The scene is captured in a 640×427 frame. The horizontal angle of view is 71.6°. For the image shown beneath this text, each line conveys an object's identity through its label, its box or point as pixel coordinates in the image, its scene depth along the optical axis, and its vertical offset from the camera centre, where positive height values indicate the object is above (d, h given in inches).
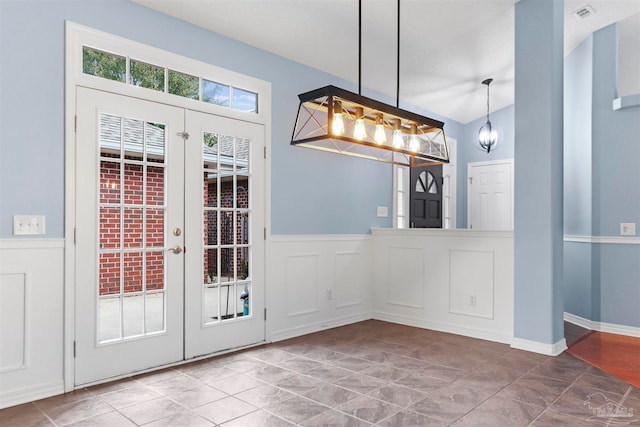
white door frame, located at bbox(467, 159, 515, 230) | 257.8 +31.4
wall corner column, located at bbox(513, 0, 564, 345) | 146.7 +15.1
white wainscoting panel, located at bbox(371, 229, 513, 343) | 164.4 -25.8
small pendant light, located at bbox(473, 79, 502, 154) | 239.8 +43.8
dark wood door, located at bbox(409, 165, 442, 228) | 238.2 +11.0
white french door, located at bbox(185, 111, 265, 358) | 140.5 -6.1
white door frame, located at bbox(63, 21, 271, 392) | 114.0 +35.9
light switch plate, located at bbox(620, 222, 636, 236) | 174.6 -4.6
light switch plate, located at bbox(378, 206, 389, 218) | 212.6 +2.4
